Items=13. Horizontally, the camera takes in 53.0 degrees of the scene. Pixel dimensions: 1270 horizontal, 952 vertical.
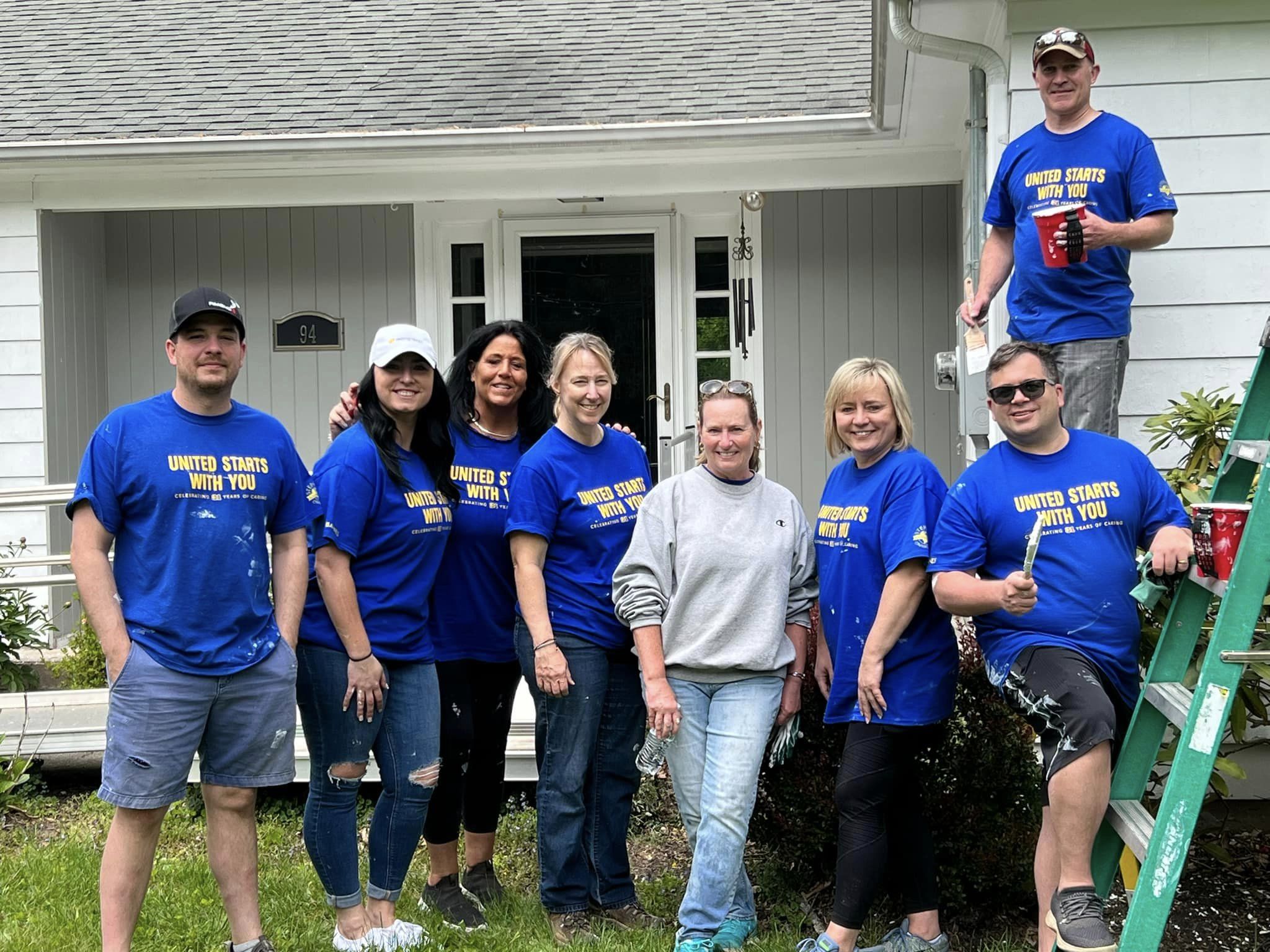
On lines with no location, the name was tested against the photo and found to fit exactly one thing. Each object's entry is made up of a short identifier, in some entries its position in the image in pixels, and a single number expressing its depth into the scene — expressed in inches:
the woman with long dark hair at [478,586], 149.5
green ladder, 106.1
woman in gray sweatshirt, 137.6
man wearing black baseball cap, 124.2
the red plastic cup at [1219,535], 110.8
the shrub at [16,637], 239.1
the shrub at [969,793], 152.3
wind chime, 311.4
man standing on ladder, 151.1
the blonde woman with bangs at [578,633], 142.9
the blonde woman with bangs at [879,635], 130.9
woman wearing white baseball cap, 136.7
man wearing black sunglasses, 114.5
